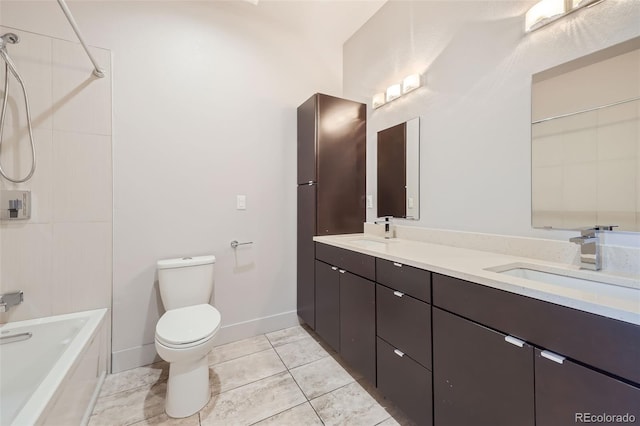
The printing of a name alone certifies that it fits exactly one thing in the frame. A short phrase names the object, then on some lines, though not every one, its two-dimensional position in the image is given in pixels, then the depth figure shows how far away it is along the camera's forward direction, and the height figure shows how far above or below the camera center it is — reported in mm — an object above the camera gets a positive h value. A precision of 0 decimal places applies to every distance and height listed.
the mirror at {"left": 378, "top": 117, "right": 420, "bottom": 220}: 1937 +342
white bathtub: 1064 -768
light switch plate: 2207 +92
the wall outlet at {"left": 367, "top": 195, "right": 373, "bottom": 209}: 2396 +104
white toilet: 1356 -665
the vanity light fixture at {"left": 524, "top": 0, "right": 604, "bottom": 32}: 1127 +933
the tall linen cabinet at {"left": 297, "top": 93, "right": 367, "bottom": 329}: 2215 +332
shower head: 1375 +956
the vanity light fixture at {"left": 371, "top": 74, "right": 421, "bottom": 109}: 1909 +984
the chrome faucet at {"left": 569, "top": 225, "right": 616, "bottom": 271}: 1054 -146
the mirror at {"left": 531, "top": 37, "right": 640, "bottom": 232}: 1003 +309
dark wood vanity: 688 -501
